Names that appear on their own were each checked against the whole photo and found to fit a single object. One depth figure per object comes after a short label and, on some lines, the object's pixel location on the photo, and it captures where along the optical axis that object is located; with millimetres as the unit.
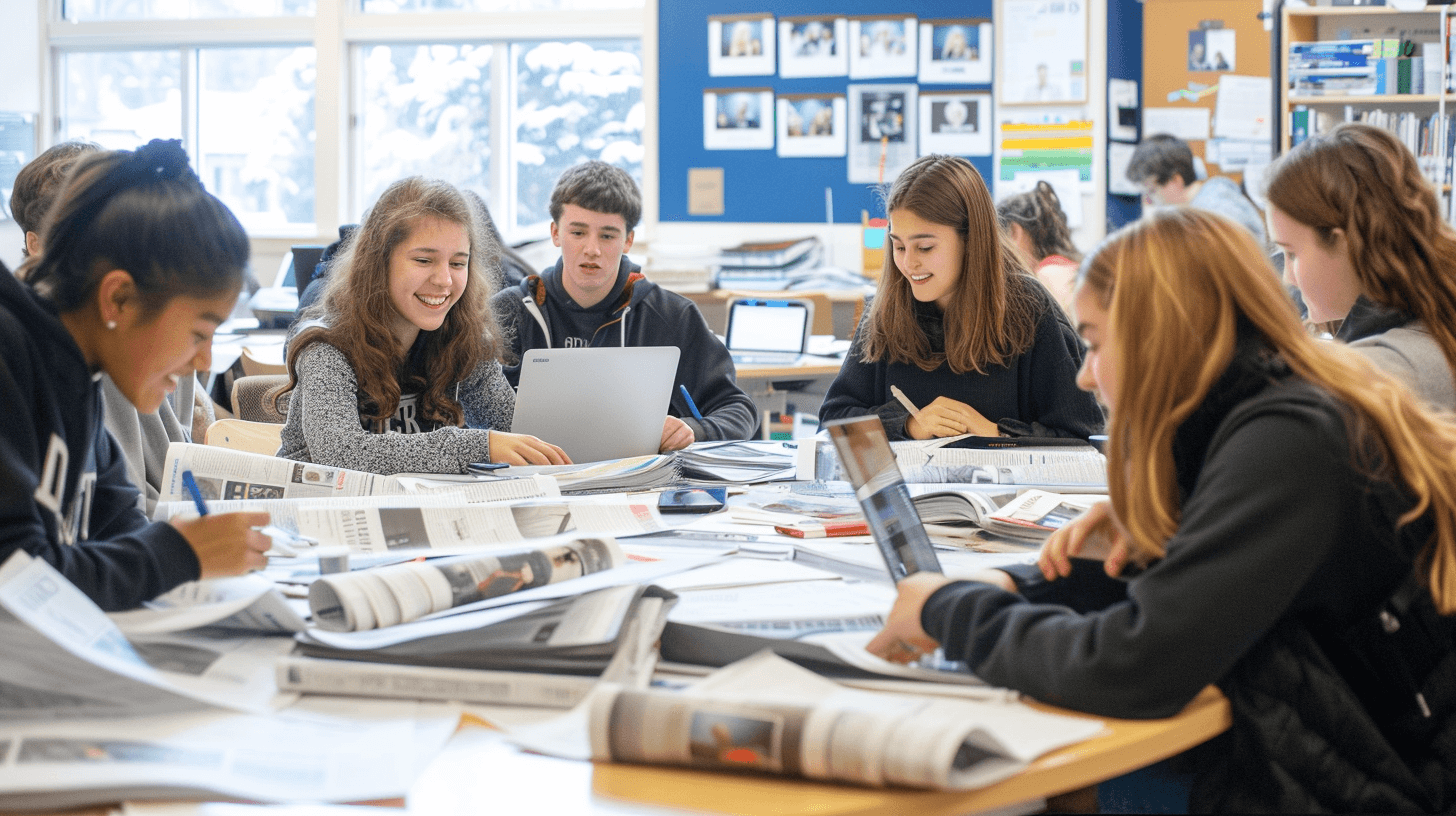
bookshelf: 5074
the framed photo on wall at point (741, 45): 5574
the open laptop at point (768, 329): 3957
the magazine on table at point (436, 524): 1327
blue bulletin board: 5579
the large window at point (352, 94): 5961
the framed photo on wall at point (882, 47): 5496
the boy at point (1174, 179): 4957
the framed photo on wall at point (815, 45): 5551
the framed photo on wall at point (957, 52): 5445
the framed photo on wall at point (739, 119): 5613
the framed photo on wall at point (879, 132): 5535
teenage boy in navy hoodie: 2607
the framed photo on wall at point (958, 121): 5484
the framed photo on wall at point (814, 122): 5570
